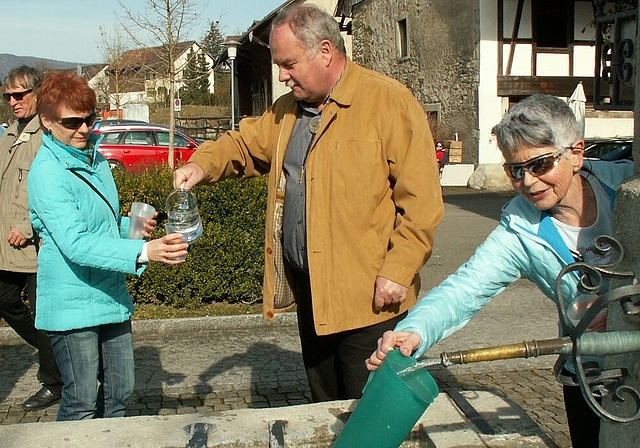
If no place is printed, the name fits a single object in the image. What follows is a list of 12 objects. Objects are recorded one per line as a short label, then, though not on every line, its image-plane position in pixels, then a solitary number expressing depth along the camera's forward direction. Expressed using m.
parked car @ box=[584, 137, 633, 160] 15.30
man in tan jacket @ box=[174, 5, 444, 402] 2.92
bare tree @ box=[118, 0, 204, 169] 15.80
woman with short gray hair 2.22
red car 18.80
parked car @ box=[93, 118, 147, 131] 19.77
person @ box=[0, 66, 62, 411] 4.35
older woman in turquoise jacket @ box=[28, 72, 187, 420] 2.97
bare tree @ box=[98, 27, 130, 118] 34.22
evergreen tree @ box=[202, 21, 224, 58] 50.36
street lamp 19.77
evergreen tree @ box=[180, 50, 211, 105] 57.22
